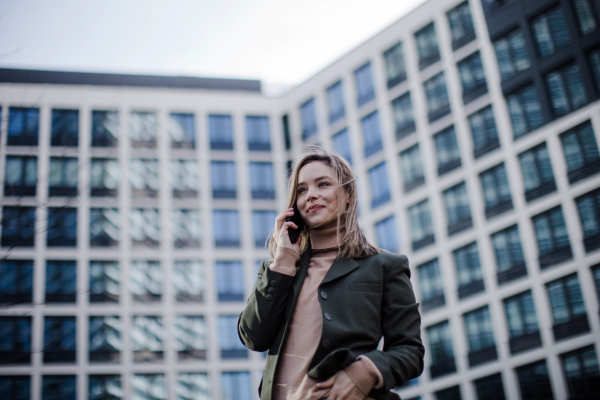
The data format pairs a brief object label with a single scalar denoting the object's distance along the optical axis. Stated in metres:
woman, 3.53
